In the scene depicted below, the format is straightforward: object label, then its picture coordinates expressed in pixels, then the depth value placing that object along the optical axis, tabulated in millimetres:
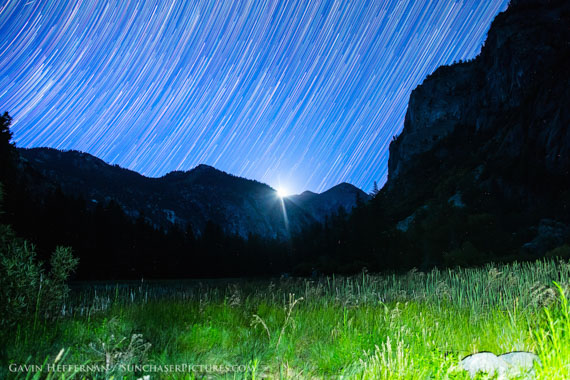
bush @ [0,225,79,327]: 6207
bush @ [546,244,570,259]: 22641
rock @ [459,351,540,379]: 3748
